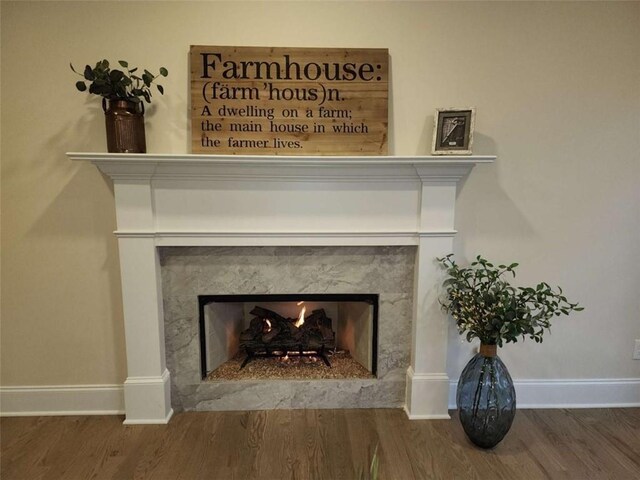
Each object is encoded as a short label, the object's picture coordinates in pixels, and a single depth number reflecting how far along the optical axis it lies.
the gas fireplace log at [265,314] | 2.35
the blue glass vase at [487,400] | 1.74
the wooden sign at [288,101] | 1.86
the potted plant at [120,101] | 1.71
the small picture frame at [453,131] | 1.83
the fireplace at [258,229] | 1.84
